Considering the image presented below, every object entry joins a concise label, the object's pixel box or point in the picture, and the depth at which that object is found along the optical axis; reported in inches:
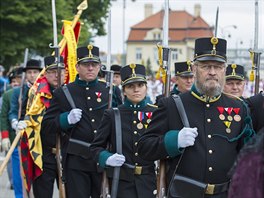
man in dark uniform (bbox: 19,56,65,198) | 357.4
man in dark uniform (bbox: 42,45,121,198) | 322.1
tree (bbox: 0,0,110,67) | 1127.2
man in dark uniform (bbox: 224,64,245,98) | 343.9
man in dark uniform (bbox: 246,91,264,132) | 244.8
